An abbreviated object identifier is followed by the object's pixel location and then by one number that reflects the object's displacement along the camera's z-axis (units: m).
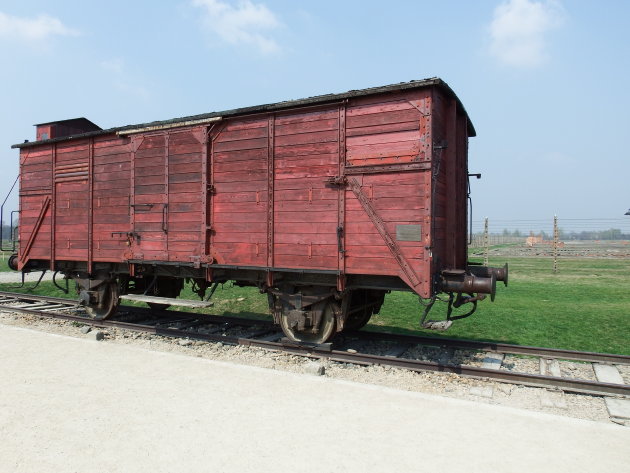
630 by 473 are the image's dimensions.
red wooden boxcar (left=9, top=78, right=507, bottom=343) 6.87
